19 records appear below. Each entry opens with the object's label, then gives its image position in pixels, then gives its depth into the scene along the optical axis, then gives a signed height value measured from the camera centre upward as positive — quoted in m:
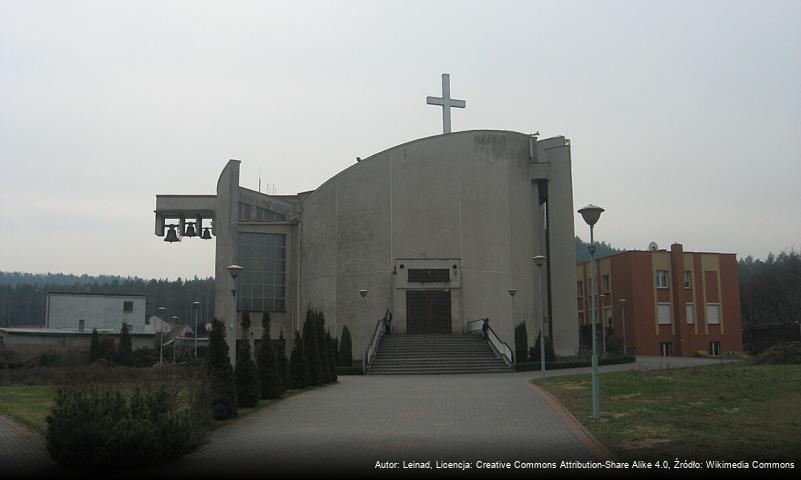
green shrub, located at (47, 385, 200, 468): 10.35 -1.70
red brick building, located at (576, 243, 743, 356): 57.97 +0.40
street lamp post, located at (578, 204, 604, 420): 15.44 +1.86
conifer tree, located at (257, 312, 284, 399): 19.14 -1.59
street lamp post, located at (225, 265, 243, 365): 22.45 +1.23
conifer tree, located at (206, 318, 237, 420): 14.67 -1.32
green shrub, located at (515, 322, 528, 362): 37.81 -1.76
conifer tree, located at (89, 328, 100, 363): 40.12 -1.94
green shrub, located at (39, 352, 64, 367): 35.66 -2.31
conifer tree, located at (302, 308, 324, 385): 24.42 -1.34
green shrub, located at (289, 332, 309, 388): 23.59 -1.87
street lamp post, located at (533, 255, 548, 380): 25.69 +1.64
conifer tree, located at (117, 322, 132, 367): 40.31 -2.11
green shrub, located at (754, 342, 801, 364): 26.58 -1.74
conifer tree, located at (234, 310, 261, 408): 16.73 -1.55
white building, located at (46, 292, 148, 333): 67.12 +0.02
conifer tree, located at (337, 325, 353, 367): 37.00 -2.07
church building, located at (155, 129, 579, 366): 41.75 +3.97
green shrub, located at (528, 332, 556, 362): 38.43 -2.37
